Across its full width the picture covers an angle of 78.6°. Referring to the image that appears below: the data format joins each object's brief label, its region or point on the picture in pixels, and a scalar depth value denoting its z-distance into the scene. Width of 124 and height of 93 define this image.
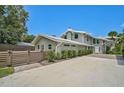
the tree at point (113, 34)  21.53
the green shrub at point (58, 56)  8.64
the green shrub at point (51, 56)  7.86
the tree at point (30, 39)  19.67
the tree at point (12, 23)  9.44
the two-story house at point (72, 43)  10.16
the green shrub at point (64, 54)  9.35
